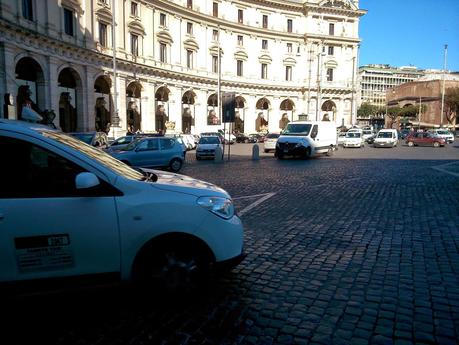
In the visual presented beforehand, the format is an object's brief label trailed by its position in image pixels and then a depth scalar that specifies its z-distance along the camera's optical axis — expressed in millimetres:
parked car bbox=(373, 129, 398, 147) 35531
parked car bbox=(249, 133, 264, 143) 52875
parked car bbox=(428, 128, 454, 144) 44125
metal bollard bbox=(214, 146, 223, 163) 20172
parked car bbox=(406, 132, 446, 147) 36781
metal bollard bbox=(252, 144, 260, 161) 22219
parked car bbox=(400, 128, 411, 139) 58319
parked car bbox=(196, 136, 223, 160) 21969
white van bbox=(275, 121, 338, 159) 22031
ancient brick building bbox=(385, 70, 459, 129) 91625
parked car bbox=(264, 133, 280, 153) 29062
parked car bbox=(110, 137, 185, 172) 15148
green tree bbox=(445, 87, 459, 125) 81250
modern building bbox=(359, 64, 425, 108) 153250
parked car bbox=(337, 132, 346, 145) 37338
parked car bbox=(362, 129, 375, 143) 47084
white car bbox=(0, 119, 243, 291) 3104
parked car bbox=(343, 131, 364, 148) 35897
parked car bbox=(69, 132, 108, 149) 17455
